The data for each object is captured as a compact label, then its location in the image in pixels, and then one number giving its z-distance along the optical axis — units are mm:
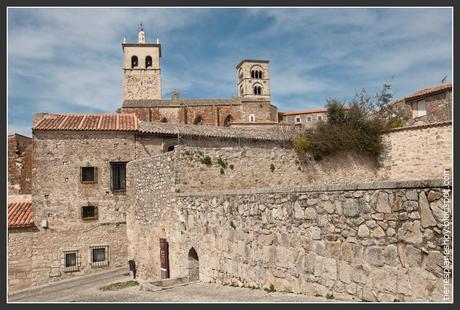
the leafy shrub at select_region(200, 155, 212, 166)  14035
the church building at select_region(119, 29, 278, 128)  48438
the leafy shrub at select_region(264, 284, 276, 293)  8317
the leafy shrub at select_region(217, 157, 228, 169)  14548
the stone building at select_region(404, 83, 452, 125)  25266
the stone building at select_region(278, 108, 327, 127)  62344
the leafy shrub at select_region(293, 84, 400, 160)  19516
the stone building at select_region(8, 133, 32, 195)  20828
